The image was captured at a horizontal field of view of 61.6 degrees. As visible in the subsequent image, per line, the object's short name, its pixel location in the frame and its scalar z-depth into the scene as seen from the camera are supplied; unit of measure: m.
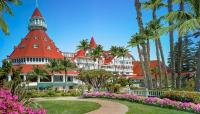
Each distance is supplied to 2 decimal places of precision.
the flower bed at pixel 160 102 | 10.74
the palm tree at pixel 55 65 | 37.94
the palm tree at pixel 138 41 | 19.90
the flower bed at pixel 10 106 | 4.69
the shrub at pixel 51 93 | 27.36
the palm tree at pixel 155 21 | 21.13
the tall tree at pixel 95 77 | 24.48
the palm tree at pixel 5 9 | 13.77
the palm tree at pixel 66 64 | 37.43
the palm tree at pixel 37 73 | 38.94
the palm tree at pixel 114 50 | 48.68
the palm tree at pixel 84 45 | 47.70
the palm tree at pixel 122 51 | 48.65
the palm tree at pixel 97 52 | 45.66
